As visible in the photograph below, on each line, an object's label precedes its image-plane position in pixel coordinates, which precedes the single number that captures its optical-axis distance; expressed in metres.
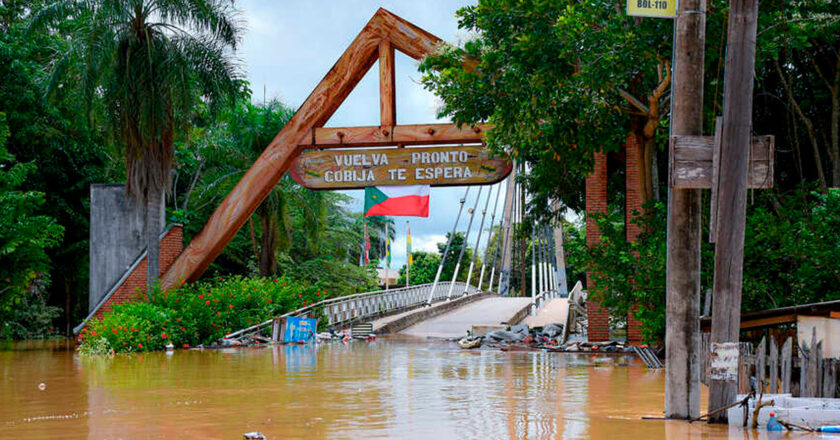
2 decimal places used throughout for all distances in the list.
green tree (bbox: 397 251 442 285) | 80.06
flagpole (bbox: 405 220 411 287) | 52.53
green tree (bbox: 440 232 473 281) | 75.41
